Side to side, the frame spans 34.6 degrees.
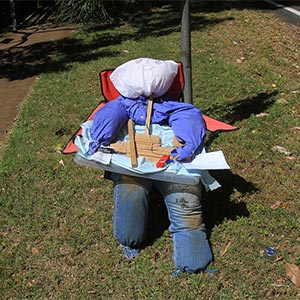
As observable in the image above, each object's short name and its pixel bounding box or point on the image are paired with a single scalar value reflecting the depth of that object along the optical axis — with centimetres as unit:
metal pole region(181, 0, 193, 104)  394
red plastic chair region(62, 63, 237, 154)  384
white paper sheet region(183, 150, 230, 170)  304
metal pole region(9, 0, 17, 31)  1018
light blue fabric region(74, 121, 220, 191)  308
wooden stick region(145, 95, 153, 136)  342
